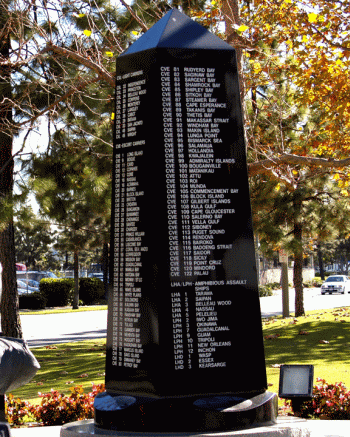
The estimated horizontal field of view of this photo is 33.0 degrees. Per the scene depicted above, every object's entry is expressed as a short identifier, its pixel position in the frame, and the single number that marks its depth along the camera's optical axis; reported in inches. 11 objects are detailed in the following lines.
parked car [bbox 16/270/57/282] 1899.6
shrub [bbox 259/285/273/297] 1567.3
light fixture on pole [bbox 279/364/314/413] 234.1
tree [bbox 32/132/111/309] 424.5
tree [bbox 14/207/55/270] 2322.8
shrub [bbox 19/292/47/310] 1239.5
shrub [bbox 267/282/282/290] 1854.1
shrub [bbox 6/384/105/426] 237.3
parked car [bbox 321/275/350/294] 1574.8
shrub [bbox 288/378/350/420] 238.8
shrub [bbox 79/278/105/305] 1400.1
